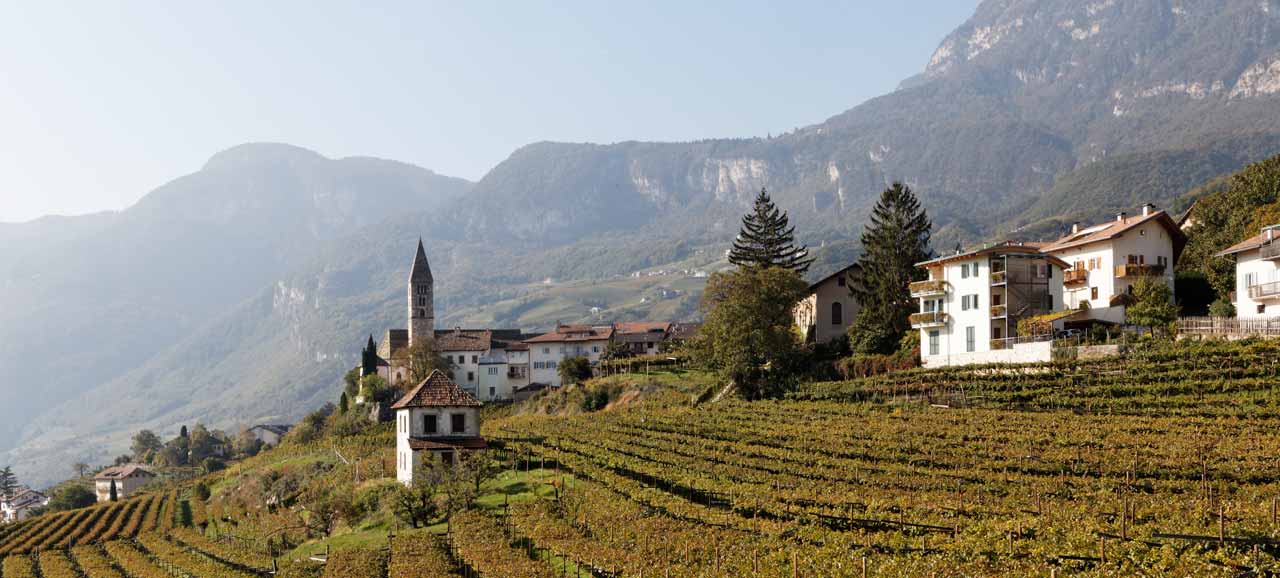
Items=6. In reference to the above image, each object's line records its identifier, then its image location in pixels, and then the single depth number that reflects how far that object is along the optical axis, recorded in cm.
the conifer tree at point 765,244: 8756
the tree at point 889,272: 6856
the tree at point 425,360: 10006
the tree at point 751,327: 6506
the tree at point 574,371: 9231
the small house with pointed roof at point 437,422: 5609
